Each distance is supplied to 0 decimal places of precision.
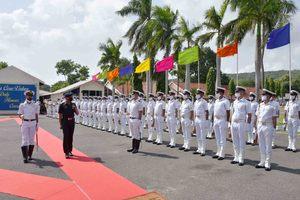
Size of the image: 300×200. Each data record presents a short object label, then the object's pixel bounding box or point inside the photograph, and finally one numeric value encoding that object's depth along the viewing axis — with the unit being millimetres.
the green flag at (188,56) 19328
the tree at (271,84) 71181
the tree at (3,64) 86688
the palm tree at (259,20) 22188
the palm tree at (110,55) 43000
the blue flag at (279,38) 15188
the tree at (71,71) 88500
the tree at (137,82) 42891
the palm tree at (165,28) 30547
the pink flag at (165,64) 21462
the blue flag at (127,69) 24953
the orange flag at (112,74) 27456
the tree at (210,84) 53194
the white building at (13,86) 41969
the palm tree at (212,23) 26725
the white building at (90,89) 51594
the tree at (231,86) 61756
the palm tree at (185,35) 29066
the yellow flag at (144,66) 22703
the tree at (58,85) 86919
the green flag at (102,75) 31083
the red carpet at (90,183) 6949
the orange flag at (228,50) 18266
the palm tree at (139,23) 33375
